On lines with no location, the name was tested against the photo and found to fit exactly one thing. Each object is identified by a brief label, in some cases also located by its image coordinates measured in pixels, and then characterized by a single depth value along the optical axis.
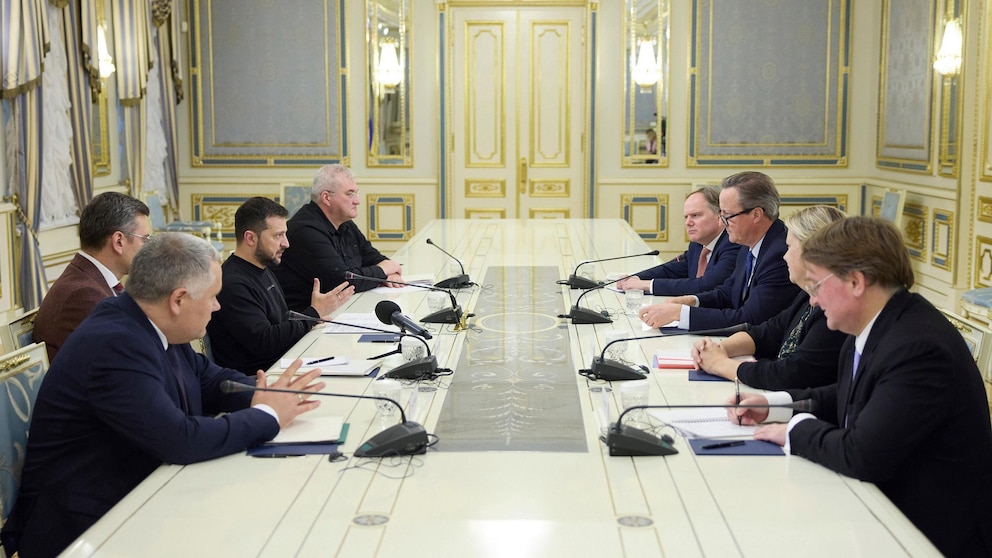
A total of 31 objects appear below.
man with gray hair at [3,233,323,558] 2.28
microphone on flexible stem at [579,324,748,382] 2.96
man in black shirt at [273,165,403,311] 4.98
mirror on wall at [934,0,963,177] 7.13
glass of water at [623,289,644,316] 4.00
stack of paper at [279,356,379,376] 3.05
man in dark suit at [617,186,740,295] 4.67
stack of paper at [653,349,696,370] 3.12
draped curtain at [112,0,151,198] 7.93
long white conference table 1.83
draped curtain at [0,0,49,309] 6.33
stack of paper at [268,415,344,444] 2.39
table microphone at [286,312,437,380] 2.98
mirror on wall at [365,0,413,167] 9.20
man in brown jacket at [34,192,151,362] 3.21
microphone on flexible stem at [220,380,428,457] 2.29
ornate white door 9.20
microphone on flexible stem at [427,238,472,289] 4.64
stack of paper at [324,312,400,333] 3.74
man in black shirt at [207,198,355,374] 3.74
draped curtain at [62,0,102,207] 7.14
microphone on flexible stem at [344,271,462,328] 3.85
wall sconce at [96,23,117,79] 7.55
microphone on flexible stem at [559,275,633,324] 3.86
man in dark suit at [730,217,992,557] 2.13
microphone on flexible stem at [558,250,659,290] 4.66
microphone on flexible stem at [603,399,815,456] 2.29
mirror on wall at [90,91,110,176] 7.67
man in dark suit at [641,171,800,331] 3.70
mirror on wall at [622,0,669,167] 9.13
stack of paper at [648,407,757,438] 2.44
